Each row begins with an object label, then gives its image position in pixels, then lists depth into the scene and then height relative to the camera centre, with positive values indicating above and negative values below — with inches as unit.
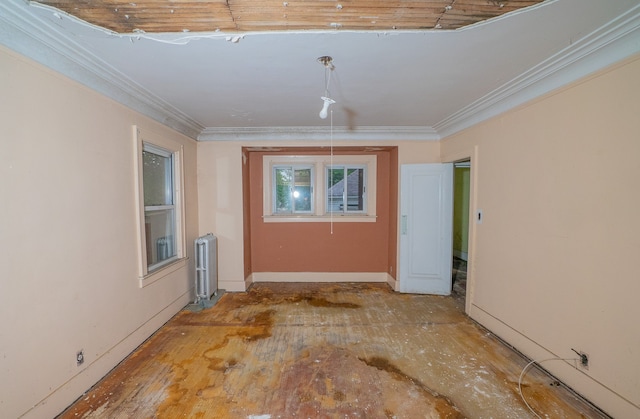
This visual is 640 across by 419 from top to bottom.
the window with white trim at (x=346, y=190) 183.3 +4.9
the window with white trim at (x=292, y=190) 183.8 +5.0
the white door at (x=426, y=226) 151.9 -16.7
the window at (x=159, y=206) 105.6 -3.6
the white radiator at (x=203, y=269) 140.3 -37.3
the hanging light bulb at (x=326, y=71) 75.0 +38.6
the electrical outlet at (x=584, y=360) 74.5 -45.7
